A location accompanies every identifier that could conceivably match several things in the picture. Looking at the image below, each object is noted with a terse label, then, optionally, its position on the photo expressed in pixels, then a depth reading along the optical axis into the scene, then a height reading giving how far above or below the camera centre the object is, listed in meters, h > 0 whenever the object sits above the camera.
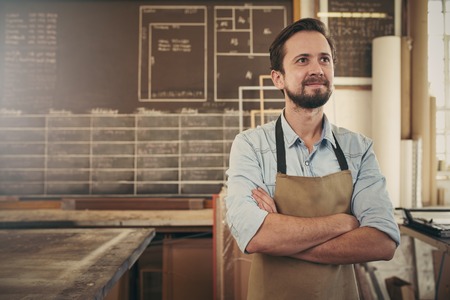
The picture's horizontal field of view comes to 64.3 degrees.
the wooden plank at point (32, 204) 3.37 -0.43
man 1.30 -0.13
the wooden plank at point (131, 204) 3.30 -0.42
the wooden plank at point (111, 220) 2.84 -0.49
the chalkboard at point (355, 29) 3.32 +1.22
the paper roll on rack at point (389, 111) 3.06 +0.42
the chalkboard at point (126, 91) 3.42 +0.65
